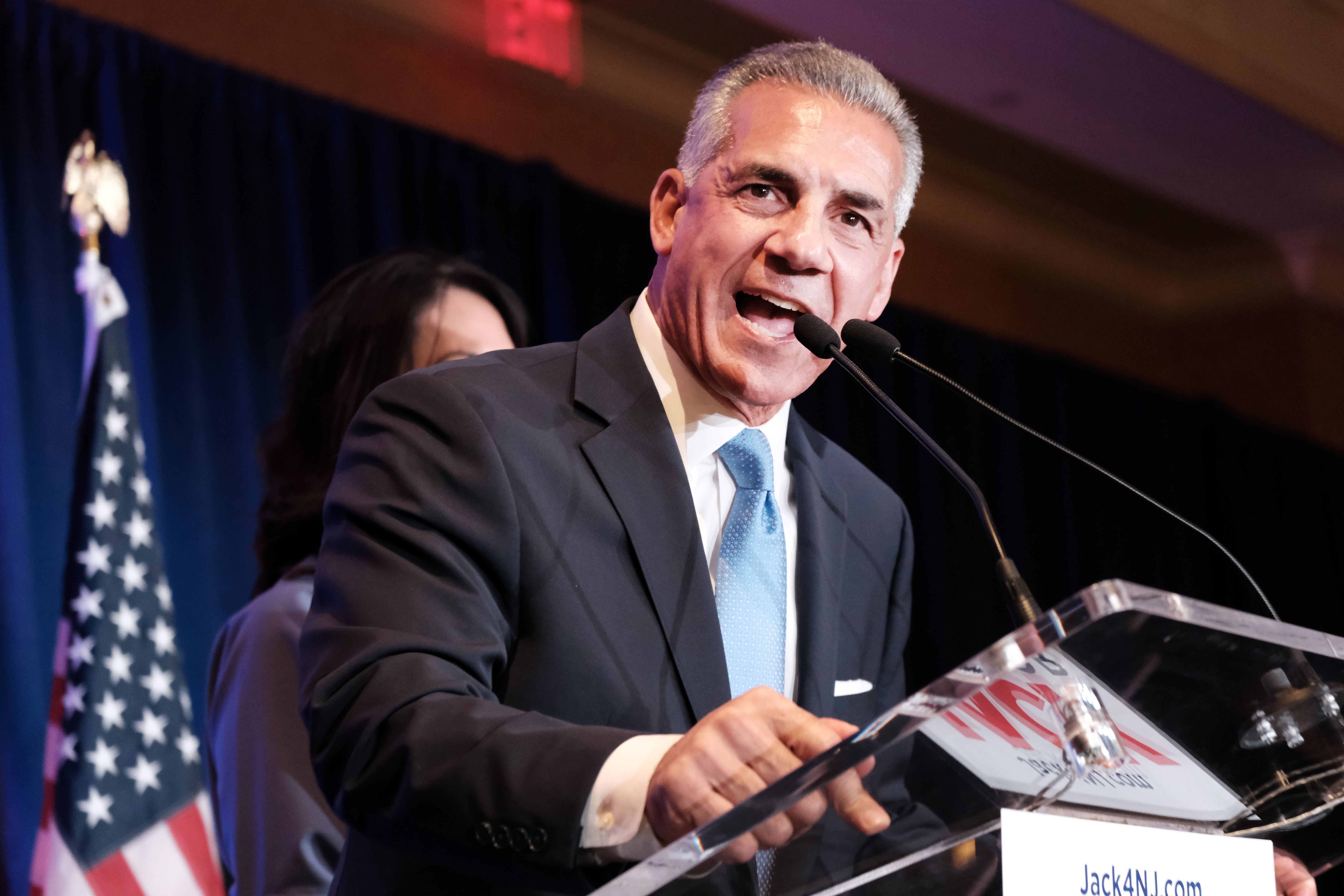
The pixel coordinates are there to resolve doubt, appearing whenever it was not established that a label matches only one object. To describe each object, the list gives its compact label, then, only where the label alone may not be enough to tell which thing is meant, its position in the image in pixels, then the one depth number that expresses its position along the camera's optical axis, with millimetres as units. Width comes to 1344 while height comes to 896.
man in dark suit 2280
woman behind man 2758
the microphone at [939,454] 2327
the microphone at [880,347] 2488
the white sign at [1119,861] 2278
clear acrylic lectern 2216
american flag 3141
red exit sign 5067
